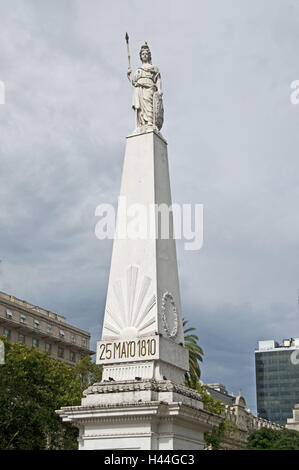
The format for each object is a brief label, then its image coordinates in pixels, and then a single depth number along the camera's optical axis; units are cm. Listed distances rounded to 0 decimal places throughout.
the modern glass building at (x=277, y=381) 15950
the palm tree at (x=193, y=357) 4462
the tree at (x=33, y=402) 3891
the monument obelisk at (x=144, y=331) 1858
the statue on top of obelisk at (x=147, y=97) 2345
